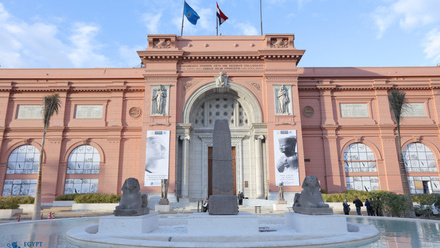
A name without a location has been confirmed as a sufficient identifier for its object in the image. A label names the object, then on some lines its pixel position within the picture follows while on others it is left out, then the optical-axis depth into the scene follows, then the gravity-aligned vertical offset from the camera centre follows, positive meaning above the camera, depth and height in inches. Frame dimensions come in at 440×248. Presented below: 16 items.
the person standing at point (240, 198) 808.6 -53.1
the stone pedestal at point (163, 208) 762.6 -75.2
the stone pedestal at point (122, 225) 305.9 -48.6
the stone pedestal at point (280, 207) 750.5 -74.5
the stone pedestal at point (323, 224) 306.8 -49.9
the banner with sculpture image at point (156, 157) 863.1 +75.0
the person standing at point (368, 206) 604.6 -59.9
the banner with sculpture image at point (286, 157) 869.2 +71.2
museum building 927.7 +200.9
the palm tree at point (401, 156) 562.6 +100.2
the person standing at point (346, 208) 601.0 -63.4
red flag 1154.7 +679.3
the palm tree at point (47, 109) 660.5 +188.7
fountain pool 277.9 -65.1
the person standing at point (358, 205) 619.8 -58.9
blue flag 1127.6 +671.6
